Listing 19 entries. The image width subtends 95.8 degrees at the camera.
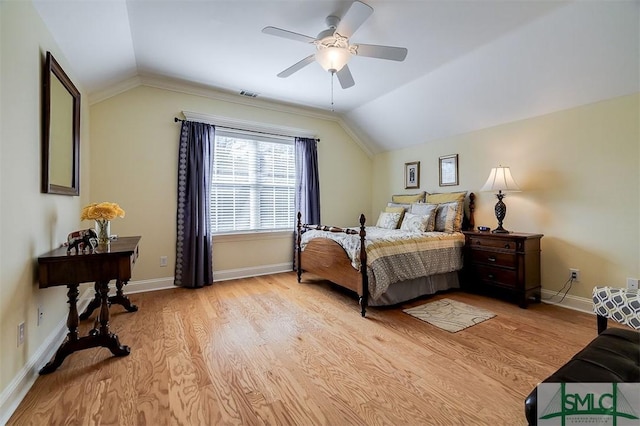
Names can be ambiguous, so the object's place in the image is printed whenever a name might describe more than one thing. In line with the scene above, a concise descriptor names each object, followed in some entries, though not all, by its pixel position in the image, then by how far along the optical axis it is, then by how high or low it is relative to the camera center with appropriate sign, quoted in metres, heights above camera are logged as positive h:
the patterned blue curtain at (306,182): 4.63 +0.51
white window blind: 4.11 +0.47
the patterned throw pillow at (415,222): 3.83 -0.13
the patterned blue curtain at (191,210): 3.72 +0.05
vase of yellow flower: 2.23 -0.01
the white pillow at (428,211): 3.87 +0.03
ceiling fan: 2.13 +1.33
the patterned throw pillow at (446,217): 3.77 -0.05
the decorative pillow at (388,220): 4.26 -0.10
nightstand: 3.04 -0.57
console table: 1.85 -0.41
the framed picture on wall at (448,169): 4.16 +0.64
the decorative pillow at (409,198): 4.49 +0.25
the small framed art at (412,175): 4.69 +0.63
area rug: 2.61 -1.00
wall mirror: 1.96 +0.64
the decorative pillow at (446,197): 3.95 +0.23
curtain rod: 3.74 +1.23
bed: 2.90 -0.45
